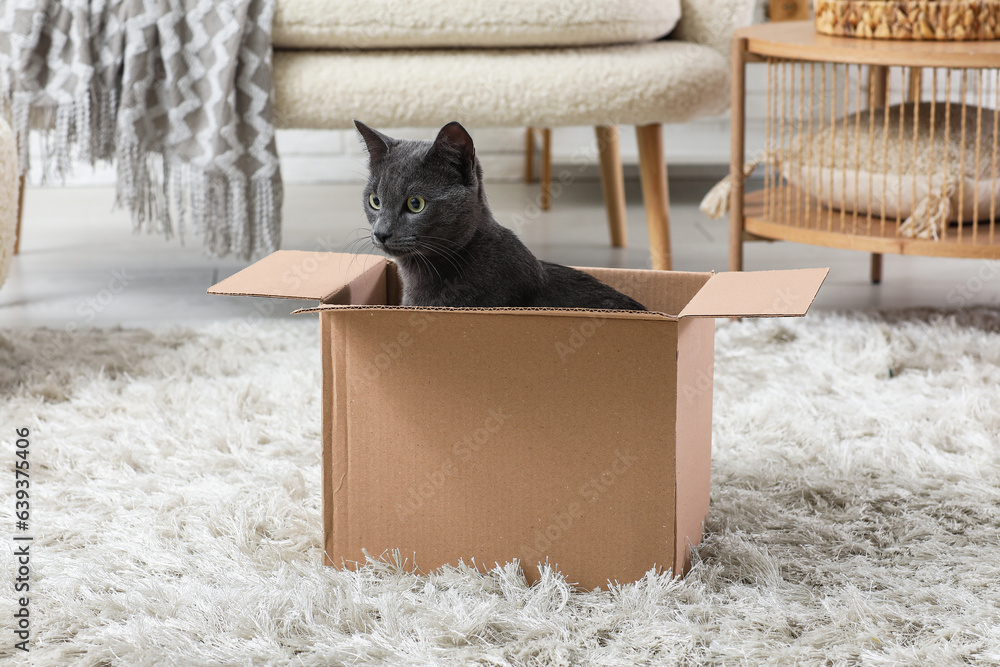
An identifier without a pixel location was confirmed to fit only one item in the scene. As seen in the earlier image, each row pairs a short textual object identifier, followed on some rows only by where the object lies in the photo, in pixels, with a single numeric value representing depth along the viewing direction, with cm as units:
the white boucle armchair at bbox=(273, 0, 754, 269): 367
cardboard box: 268
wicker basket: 346
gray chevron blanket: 365
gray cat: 278
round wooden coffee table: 341
